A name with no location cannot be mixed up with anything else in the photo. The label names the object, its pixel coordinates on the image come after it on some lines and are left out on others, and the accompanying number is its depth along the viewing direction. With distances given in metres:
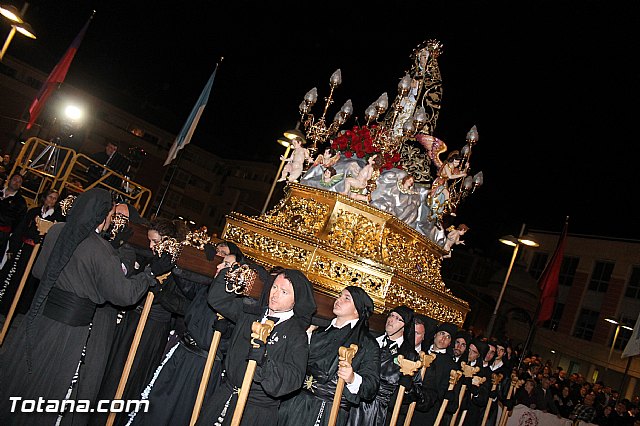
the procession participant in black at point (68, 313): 4.49
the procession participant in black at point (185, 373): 5.71
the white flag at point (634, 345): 13.92
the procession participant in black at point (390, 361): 6.14
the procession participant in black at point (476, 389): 8.81
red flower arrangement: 9.22
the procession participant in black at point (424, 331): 7.06
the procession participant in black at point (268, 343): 4.42
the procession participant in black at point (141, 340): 5.82
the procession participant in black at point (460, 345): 8.12
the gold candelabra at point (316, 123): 9.33
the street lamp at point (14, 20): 12.37
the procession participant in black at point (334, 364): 5.26
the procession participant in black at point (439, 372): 7.30
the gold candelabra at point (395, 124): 9.02
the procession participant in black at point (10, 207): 10.02
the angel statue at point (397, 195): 9.01
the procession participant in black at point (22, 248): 9.37
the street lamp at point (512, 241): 14.26
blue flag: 14.74
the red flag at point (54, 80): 14.64
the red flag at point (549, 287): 15.13
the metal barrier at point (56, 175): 10.82
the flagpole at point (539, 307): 14.05
